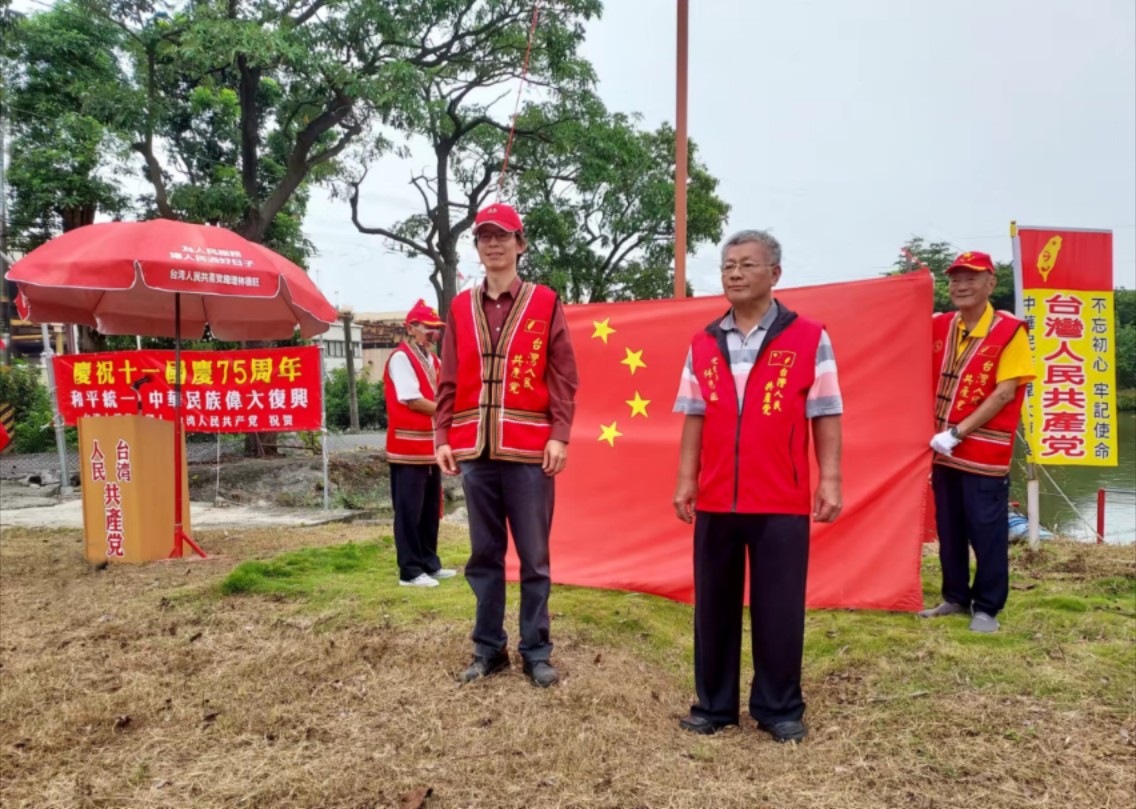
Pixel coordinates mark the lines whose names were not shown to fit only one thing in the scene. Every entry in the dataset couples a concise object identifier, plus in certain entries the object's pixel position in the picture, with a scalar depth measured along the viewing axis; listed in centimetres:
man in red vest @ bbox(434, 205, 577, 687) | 291
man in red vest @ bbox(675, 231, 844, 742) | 248
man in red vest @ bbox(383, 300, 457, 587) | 438
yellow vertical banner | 555
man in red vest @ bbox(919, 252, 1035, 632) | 359
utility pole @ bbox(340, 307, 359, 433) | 1901
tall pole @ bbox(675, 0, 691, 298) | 432
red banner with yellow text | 775
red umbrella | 444
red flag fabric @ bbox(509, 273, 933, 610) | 389
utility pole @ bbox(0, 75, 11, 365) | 1045
